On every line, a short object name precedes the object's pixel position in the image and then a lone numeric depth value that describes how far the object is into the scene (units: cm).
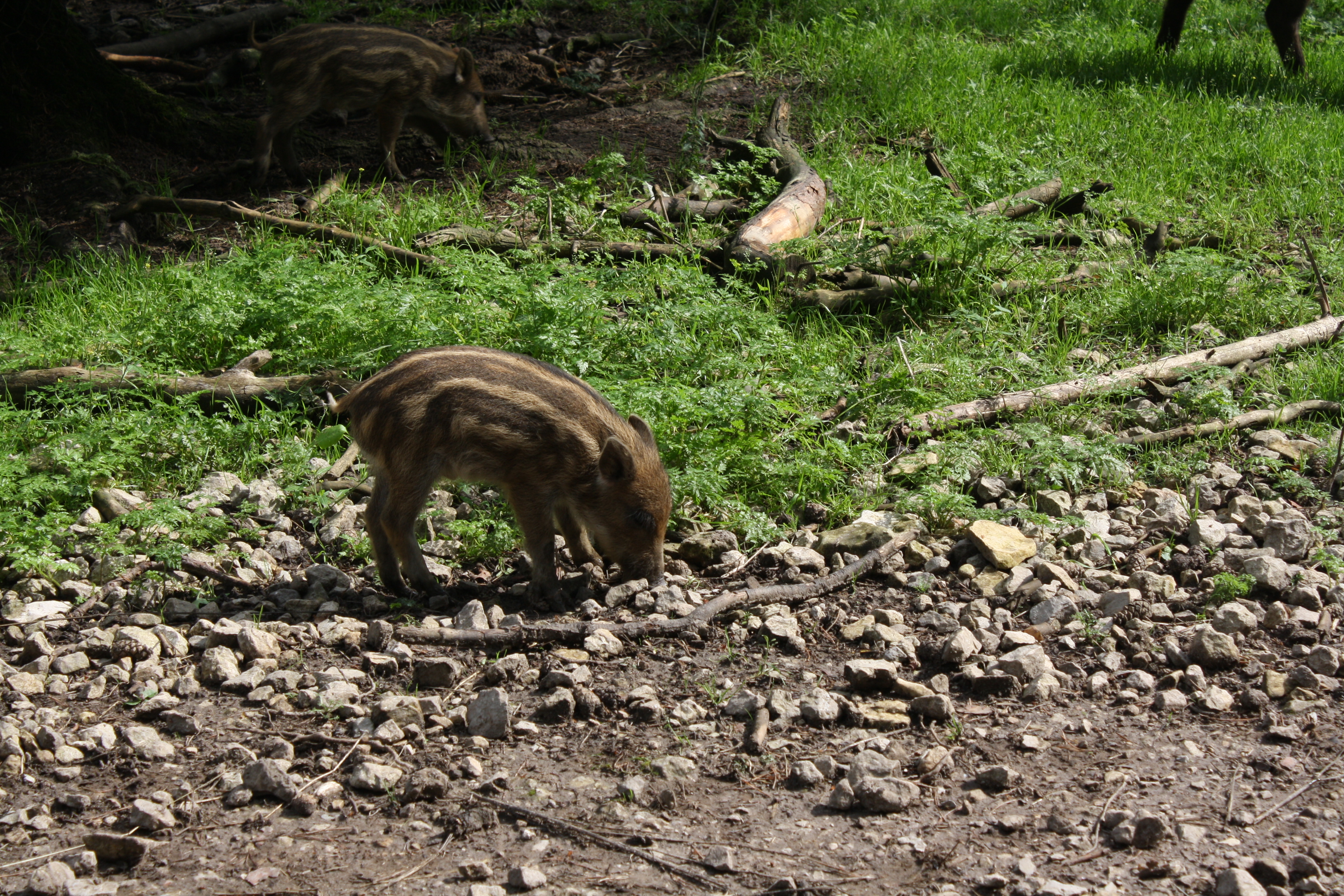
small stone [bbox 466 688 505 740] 719
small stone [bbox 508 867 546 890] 580
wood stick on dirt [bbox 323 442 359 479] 1061
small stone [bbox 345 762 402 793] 661
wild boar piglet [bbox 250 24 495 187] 1734
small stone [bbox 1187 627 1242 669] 782
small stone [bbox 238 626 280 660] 805
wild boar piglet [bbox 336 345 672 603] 886
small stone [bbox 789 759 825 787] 674
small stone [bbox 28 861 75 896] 570
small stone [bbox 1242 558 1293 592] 873
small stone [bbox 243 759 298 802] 653
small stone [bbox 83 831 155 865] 598
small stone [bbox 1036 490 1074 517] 1010
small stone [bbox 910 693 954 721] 733
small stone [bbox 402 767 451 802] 655
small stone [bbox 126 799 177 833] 621
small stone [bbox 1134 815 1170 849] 606
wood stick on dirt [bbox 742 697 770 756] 709
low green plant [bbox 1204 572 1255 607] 862
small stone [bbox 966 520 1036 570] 927
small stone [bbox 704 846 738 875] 595
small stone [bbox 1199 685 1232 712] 741
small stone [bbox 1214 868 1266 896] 559
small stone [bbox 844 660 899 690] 767
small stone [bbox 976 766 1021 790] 663
